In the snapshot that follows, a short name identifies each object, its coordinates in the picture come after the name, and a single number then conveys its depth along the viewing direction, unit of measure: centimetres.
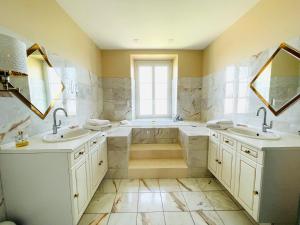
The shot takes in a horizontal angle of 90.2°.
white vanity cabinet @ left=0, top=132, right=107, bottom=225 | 123
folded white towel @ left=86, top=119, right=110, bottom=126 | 213
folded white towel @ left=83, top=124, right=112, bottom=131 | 211
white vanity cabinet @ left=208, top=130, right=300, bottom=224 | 128
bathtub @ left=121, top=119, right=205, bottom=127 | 324
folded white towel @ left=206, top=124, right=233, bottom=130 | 205
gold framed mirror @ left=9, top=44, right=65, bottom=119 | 142
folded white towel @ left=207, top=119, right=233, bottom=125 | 208
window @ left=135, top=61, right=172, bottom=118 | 408
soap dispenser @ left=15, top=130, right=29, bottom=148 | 126
